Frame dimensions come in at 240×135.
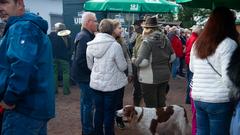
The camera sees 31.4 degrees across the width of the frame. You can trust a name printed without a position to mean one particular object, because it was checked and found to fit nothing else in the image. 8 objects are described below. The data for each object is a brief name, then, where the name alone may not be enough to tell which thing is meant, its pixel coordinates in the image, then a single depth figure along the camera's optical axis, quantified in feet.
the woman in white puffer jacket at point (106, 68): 18.31
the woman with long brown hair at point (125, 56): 18.87
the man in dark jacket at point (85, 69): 19.70
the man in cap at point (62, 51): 34.81
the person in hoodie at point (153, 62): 19.62
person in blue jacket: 9.71
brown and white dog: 19.61
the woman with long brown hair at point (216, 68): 12.90
